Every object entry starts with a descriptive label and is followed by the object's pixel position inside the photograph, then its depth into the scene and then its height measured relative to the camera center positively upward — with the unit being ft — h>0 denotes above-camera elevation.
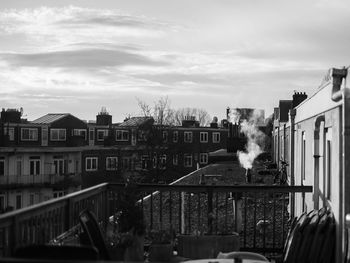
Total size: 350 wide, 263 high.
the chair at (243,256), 18.58 -3.50
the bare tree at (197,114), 274.77 +15.19
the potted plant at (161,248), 21.93 -3.82
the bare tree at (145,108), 163.64 +10.47
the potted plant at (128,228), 21.67 -3.29
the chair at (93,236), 18.54 -2.90
